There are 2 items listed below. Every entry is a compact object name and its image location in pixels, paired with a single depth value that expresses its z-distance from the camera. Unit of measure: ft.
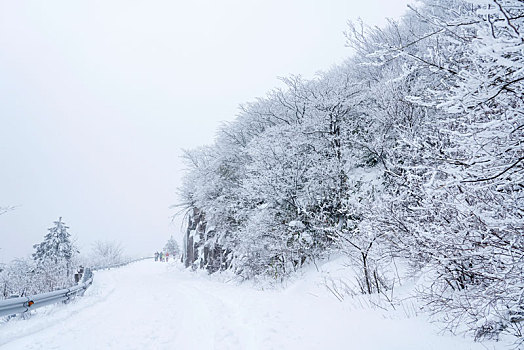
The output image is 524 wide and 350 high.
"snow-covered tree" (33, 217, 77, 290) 99.60
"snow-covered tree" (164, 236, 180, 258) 216.13
